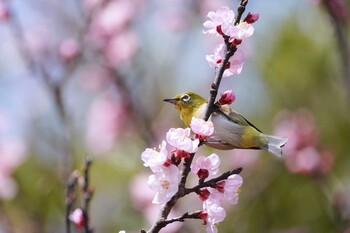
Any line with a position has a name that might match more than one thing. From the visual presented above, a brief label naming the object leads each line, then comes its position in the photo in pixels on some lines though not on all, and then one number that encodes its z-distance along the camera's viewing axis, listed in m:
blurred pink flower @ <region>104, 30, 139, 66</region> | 9.70
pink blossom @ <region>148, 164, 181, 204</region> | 3.11
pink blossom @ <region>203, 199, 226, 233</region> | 3.27
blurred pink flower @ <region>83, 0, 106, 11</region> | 9.42
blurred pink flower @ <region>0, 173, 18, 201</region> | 8.18
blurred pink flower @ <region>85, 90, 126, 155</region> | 10.16
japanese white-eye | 3.42
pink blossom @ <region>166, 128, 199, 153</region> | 3.14
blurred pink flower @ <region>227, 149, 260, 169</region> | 9.58
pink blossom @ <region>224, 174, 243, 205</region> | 3.28
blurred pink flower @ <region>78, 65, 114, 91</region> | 10.02
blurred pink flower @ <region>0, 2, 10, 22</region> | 7.75
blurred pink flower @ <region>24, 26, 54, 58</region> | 9.47
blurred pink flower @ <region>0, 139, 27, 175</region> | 9.23
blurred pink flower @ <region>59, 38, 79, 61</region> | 7.75
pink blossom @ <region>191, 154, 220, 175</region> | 3.30
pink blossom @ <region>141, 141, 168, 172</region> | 3.20
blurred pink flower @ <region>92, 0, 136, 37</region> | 10.02
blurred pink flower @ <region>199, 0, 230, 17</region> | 11.16
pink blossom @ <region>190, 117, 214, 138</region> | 3.21
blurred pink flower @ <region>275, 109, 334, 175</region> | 7.61
